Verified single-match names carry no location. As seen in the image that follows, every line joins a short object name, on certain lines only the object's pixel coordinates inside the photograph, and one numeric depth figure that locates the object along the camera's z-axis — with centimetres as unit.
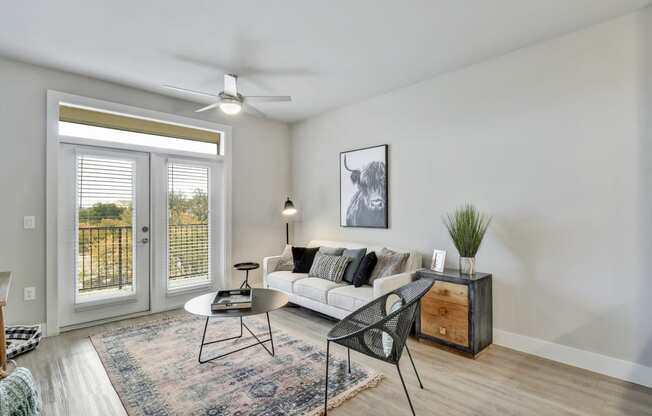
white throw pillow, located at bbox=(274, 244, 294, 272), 432
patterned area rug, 207
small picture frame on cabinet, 317
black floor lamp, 477
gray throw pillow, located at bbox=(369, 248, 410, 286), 336
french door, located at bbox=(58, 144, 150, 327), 342
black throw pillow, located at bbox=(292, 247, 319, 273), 416
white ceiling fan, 314
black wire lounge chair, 188
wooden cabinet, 276
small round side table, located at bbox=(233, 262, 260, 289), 429
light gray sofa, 310
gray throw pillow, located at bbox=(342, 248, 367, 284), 360
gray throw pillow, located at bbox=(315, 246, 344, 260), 400
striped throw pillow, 368
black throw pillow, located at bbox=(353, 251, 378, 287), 344
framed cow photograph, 400
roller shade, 350
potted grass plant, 295
